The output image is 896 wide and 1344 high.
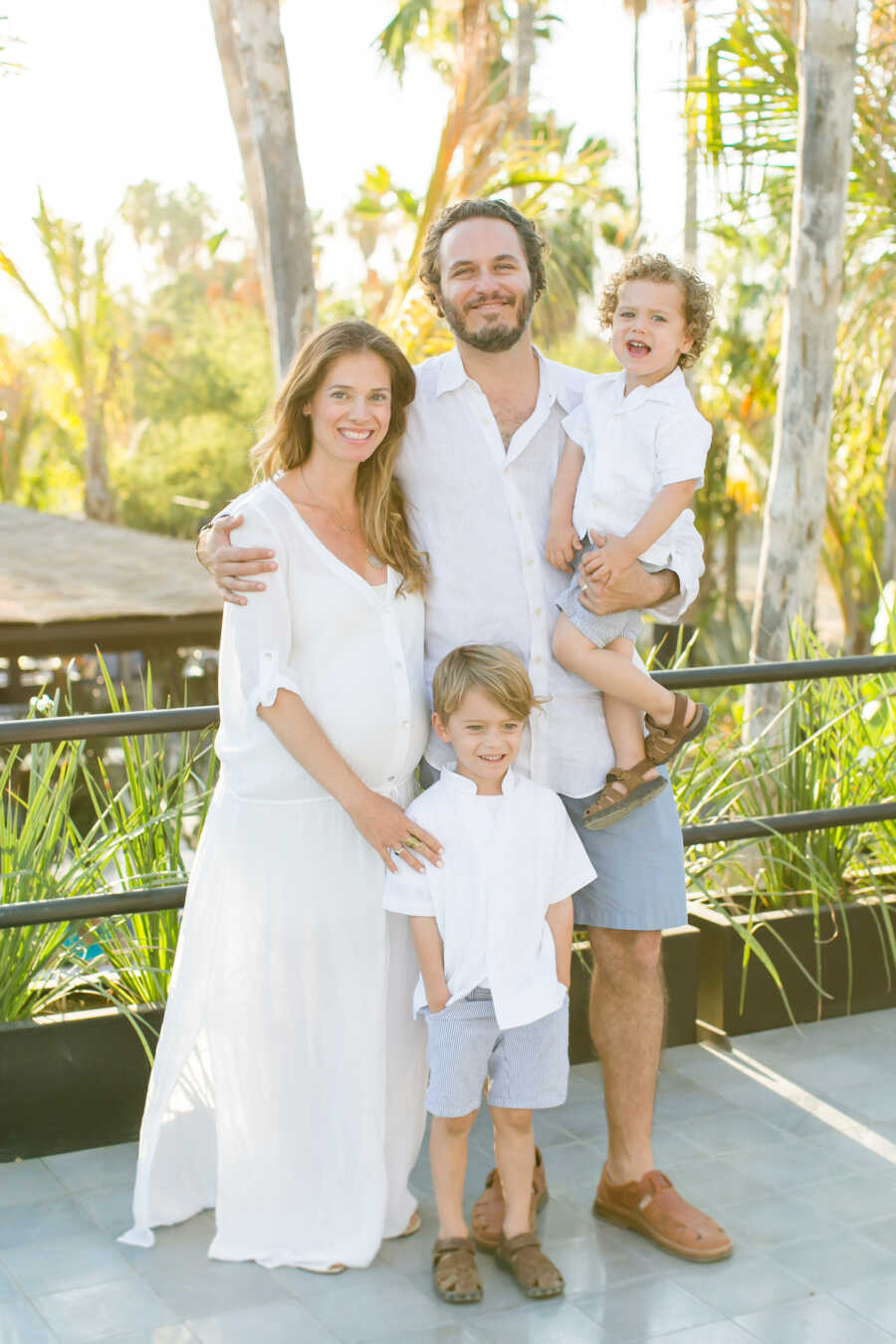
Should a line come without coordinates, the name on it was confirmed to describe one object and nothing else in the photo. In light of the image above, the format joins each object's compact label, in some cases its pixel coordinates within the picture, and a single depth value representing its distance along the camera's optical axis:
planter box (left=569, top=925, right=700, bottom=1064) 4.12
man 3.04
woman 2.91
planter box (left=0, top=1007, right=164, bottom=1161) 3.41
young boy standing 2.84
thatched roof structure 11.65
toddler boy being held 3.02
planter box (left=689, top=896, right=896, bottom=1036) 4.18
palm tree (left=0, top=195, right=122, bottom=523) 25.72
